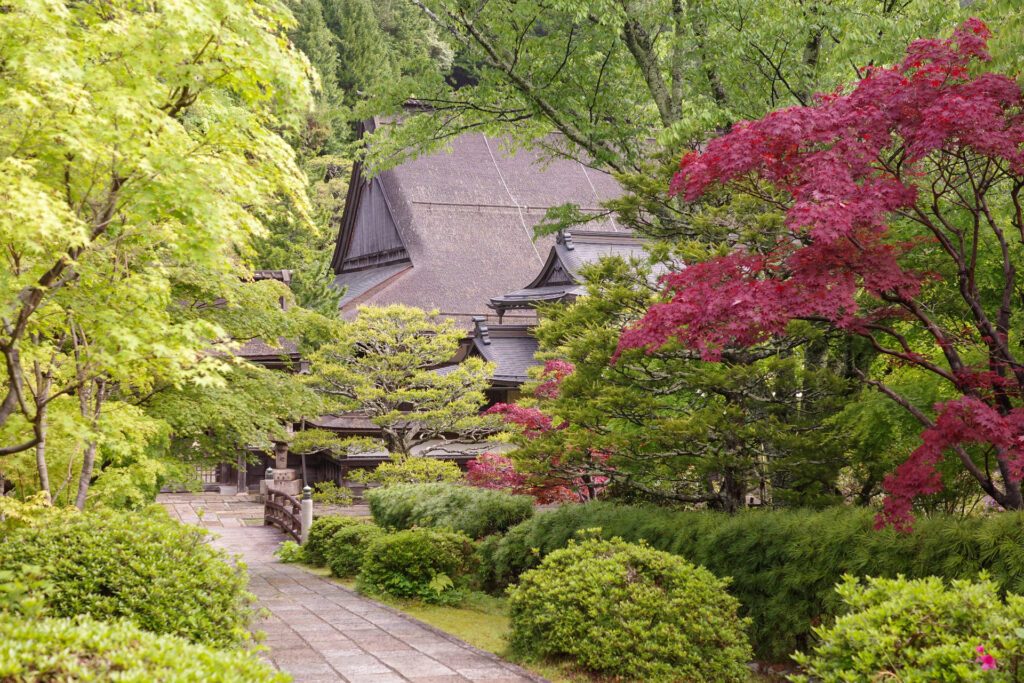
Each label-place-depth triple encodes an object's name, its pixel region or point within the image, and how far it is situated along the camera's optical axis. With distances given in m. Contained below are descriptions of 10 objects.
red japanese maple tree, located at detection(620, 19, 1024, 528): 6.44
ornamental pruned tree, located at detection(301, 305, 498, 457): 21.06
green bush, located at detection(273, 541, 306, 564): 17.22
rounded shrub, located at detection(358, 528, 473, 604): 11.94
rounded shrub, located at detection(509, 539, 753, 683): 6.88
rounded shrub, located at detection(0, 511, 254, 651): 5.74
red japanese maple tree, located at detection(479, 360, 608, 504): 10.38
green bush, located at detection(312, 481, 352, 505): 23.31
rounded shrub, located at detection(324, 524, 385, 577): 14.46
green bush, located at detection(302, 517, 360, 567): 16.00
